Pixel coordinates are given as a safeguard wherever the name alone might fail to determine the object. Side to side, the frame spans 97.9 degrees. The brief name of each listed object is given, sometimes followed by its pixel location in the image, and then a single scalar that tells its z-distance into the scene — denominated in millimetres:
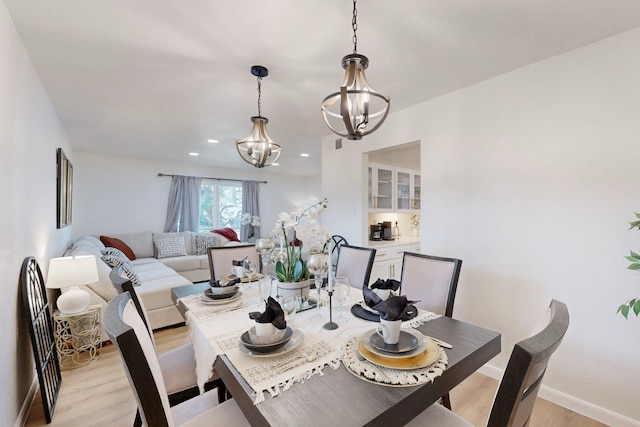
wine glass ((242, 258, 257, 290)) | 2002
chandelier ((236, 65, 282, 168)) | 2212
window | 6320
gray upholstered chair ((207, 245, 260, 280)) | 2438
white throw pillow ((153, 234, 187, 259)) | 5152
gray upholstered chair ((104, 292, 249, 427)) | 782
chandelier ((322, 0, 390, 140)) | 1313
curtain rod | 5689
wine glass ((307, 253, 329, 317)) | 1505
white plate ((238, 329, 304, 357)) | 1080
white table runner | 958
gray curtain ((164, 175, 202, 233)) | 5734
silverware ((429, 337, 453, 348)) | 1158
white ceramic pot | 1592
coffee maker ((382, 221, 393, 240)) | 4334
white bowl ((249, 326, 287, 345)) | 1127
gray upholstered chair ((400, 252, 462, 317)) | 1723
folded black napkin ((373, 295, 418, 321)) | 1064
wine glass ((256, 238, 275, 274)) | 2012
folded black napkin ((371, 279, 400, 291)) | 1561
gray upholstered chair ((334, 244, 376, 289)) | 2238
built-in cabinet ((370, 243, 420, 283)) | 3730
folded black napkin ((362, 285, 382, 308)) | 1291
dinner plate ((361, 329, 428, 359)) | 1031
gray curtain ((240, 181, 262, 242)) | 6746
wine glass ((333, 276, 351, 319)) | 1450
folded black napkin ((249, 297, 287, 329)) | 1113
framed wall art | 3041
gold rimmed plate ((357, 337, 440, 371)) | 989
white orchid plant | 1584
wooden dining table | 777
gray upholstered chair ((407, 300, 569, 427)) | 689
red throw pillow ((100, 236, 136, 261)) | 4625
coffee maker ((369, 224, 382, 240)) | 4250
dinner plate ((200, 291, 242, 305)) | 1673
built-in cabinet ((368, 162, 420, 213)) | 3909
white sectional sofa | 2785
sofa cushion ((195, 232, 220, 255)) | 5566
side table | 2408
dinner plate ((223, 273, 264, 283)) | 2031
